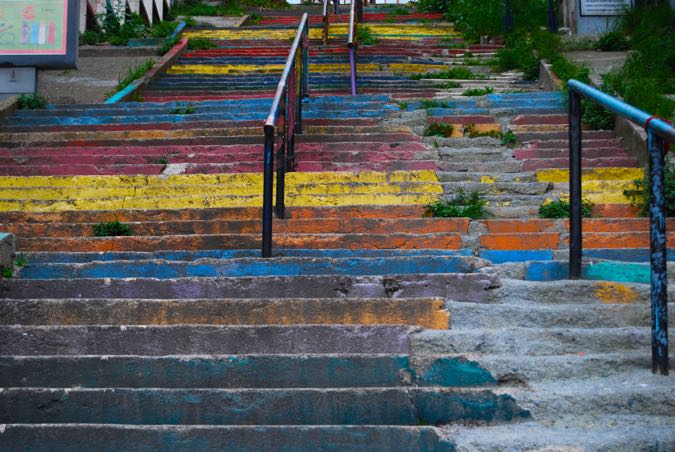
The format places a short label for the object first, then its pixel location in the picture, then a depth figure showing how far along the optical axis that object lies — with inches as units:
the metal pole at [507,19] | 514.9
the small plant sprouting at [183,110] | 361.1
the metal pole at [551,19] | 501.1
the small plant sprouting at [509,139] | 295.1
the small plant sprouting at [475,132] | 305.5
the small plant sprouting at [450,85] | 409.6
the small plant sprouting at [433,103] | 335.6
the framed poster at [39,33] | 360.8
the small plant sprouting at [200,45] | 543.8
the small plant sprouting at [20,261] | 182.2
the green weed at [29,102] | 369.7
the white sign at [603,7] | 510.9
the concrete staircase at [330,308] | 120.6
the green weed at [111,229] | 218.5
